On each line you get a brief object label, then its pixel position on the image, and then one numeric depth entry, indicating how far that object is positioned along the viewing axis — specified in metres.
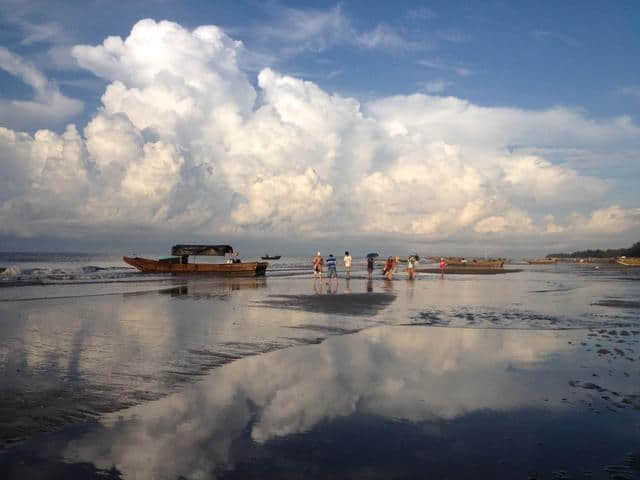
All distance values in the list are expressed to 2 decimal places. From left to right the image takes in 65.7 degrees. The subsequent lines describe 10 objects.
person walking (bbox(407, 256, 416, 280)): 41.31
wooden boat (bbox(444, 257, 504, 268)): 78.75
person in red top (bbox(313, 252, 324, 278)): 34.88
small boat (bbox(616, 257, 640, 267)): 83.14
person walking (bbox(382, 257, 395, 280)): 41.15
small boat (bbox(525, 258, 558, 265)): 109.75
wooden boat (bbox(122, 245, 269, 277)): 49.22
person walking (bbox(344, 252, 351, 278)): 38.50
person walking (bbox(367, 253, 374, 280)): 41.16
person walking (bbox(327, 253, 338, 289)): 35.00
